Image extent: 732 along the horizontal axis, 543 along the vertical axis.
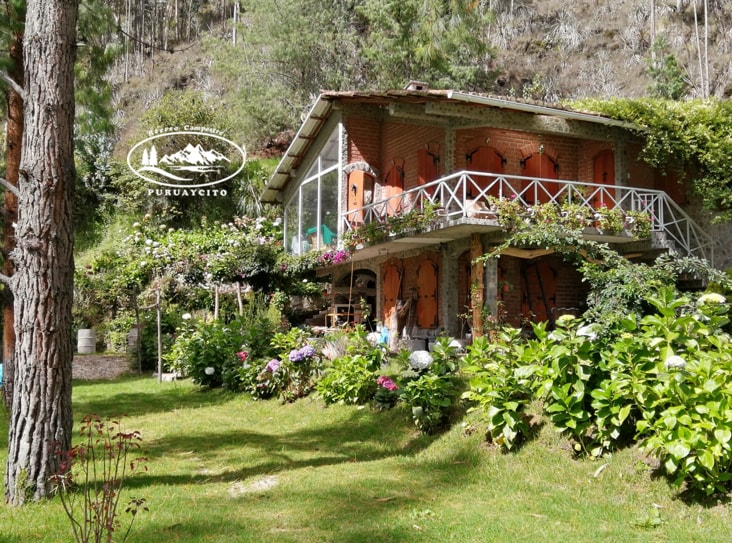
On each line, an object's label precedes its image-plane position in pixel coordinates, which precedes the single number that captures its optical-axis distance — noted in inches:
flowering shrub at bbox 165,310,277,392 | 456.8
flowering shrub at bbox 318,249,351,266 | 588.4
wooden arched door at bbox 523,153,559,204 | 568.1
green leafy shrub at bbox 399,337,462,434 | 288.7
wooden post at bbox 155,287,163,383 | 532.0
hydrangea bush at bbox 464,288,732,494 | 180.4
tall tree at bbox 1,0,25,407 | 396.8
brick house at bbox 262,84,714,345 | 470.3
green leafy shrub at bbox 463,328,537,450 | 241.1
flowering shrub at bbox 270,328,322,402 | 395.5
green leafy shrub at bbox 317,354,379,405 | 350.6
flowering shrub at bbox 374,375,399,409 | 330.3
